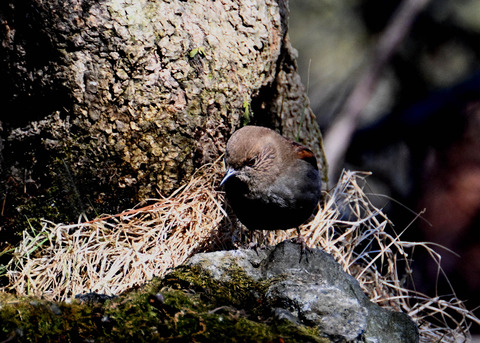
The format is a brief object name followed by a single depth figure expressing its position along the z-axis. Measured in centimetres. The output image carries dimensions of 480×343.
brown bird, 763
